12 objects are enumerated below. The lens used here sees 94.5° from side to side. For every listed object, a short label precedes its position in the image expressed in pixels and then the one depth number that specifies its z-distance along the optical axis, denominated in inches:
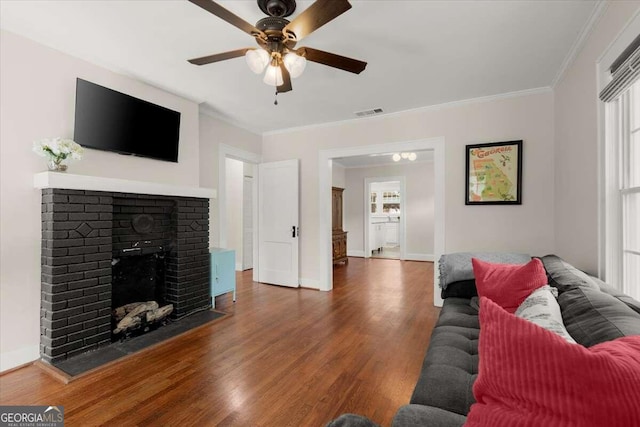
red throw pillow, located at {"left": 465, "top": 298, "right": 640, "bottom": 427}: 23.5
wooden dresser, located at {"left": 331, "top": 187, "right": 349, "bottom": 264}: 271.7
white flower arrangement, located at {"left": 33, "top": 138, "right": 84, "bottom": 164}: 93.4
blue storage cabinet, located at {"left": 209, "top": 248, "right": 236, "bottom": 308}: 147.3
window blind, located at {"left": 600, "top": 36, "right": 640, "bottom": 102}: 59.6
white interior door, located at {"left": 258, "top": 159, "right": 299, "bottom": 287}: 192.1
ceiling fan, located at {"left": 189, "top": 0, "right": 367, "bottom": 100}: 70.7
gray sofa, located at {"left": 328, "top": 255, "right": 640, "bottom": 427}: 39.8
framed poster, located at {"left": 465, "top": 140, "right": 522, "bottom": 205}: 136.8
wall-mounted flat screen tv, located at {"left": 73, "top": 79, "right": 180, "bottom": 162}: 107.0
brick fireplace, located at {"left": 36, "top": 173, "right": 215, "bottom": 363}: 94.8
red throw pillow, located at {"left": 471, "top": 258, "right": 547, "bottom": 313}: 64.6
